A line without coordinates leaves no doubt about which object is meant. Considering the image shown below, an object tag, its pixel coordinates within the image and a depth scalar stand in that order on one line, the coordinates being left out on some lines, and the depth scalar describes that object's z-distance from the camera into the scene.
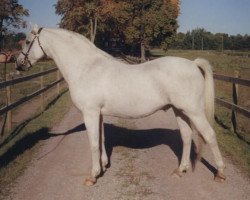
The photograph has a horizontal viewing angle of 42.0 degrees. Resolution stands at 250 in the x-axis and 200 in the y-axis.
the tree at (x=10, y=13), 51.44
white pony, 4.67
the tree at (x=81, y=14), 39.62
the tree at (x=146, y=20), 37.06
